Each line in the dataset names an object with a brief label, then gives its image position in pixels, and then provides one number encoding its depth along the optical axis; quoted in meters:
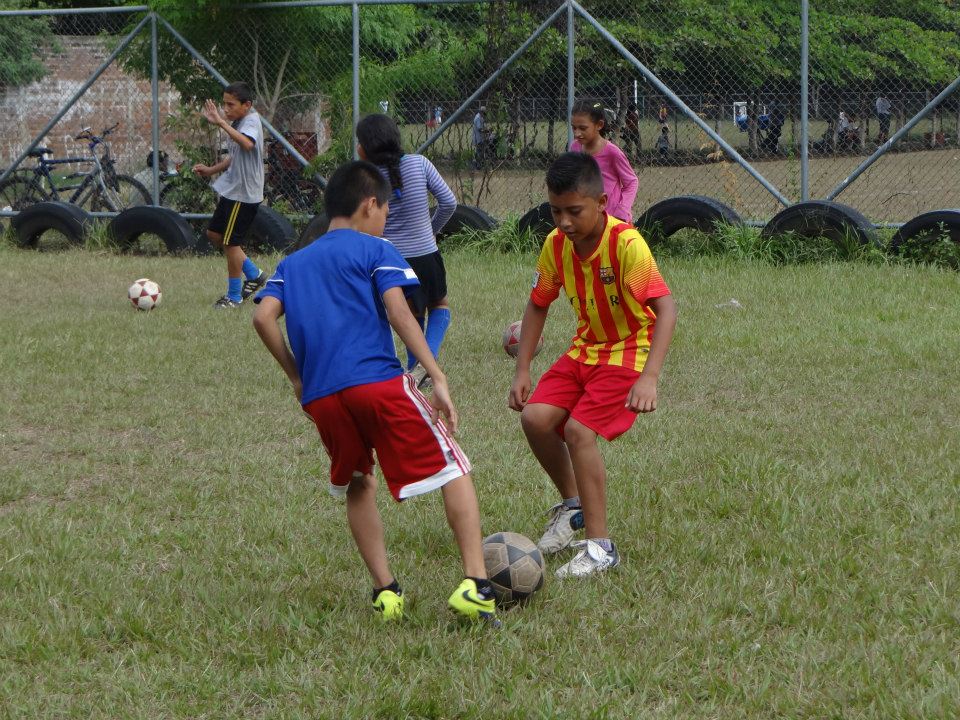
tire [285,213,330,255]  12.38
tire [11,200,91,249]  14.16
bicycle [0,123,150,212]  15.53
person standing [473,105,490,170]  13.62
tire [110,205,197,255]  13.34
